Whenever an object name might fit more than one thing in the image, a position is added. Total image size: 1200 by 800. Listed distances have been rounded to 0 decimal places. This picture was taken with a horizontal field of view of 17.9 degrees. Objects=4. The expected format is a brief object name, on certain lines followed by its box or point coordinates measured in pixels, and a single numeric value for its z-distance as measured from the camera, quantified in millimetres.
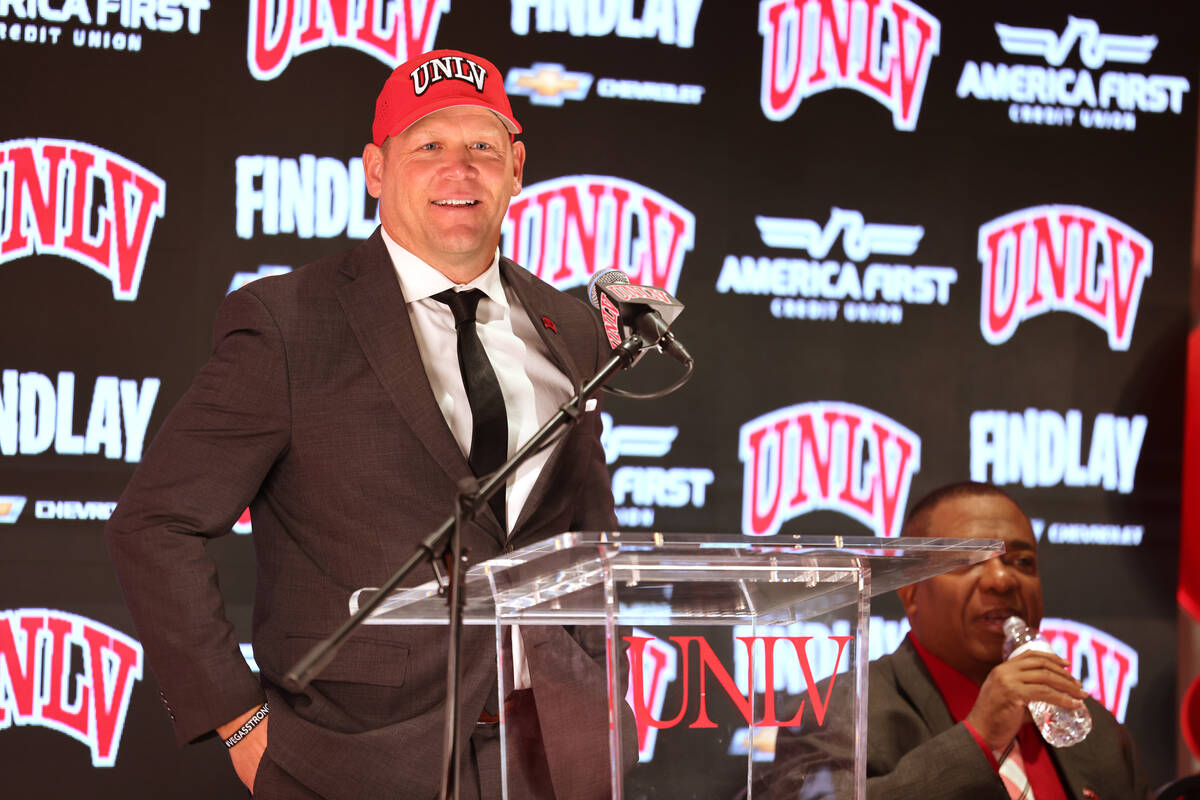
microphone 3944
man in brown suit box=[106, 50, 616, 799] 4177
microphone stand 3751
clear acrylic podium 3837
